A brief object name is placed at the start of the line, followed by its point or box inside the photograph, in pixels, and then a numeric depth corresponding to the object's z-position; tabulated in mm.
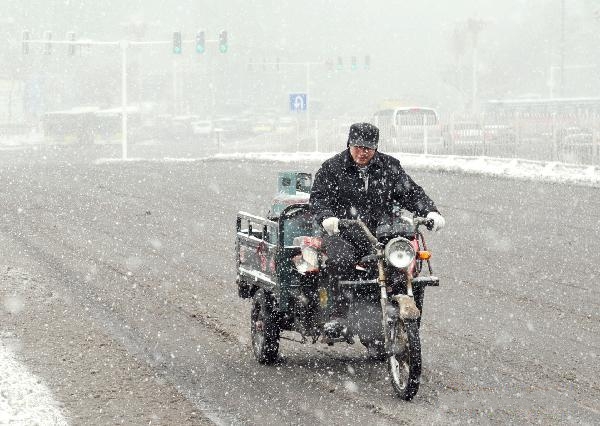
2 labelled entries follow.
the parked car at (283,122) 88500
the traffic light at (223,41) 55344
